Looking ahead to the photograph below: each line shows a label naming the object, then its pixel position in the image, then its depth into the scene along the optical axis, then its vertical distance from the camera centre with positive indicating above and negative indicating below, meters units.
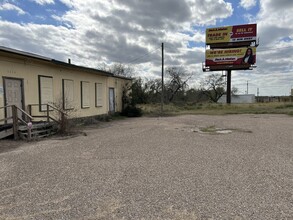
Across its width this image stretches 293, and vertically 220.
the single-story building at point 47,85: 9.14 +0.64
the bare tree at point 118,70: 40.25 +4.79
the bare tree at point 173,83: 46.19 +2.82
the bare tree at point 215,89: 53.78 +1.94
